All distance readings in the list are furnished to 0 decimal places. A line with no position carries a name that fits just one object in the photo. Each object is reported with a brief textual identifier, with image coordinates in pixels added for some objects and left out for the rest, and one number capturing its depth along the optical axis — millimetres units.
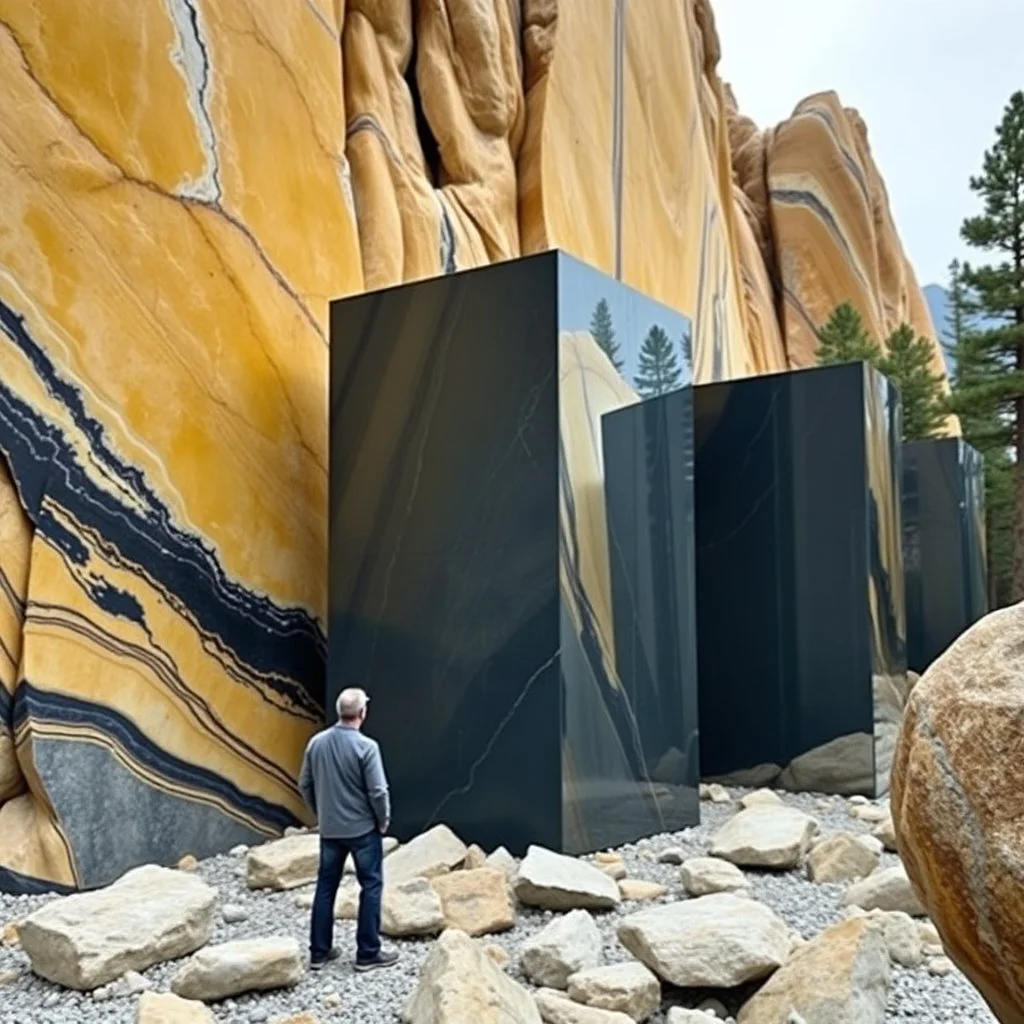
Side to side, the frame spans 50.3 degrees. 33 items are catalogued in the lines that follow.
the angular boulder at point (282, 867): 5398
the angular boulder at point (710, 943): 3822
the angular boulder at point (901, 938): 4109
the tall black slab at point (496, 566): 5945
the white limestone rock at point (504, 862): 5533
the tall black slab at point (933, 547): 12586
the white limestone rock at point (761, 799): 7422
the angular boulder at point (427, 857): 5430
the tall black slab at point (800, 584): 7992
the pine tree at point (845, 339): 20719
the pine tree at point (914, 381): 21984
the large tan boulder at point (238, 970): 3799
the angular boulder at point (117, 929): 3957
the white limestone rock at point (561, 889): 4883
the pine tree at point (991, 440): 18609
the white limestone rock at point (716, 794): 7906
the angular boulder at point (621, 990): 3619
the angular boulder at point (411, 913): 4465
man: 4125
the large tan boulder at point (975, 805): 2117
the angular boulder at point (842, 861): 5500
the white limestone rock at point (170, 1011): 3338
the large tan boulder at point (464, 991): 3205
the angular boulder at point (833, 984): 3424
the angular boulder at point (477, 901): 4621
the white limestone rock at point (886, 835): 6293
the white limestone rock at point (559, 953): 3982
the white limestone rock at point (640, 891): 5148
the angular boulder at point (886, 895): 4754
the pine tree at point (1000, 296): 18109
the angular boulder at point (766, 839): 5688
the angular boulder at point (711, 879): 5195
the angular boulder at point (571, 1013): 3447
